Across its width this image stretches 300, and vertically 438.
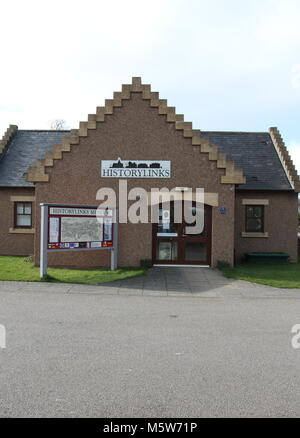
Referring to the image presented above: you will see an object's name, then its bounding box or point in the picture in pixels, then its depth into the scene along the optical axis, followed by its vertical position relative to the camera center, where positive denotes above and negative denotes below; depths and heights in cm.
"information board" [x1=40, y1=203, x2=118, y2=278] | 1262 -19
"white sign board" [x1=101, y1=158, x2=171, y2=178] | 1555 +220
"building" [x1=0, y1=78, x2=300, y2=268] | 1540 +209
